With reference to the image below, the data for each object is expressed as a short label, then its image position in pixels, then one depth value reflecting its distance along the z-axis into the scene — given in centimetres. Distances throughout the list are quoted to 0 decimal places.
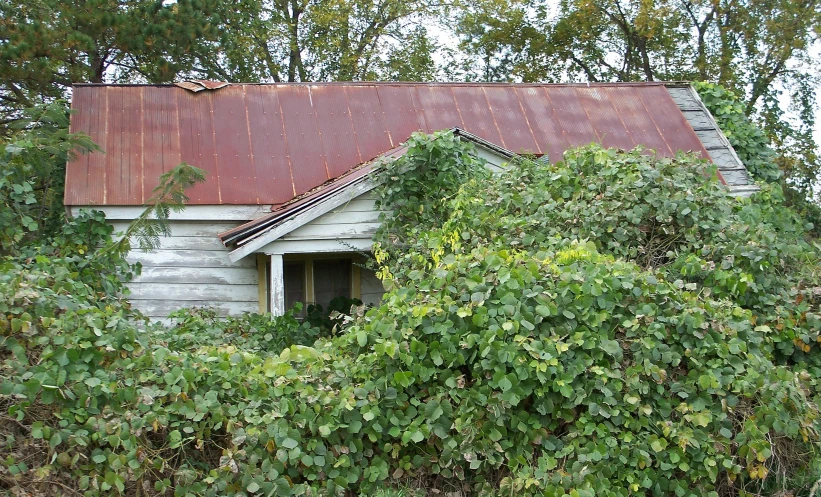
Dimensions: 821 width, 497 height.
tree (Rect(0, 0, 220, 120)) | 1528
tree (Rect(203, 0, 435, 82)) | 2342
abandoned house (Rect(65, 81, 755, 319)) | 941
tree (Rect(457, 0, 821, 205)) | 2186
